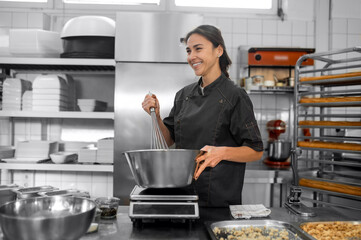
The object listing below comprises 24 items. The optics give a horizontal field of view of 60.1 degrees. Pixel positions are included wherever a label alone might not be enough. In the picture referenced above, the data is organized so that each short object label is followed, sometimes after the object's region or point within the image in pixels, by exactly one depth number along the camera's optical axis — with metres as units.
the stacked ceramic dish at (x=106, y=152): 2.71
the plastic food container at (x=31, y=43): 2.72
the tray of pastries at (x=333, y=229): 1.17
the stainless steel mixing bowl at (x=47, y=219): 0.79
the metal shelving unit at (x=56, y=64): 2.68
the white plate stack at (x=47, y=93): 2.70
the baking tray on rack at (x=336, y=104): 2.29
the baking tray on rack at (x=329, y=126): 2.30
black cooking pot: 2.68
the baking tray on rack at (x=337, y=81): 2.31
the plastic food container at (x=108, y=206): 1.26
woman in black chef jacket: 1.64
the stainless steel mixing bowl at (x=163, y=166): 1.03
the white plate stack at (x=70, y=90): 2.98
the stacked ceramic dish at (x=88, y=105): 2.72
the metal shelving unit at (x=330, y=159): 2.32
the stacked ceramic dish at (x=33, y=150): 2.80
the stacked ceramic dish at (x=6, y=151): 2.78
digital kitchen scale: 1.09
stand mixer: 2.89
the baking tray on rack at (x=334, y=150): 2.28
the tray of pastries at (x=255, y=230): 1.16
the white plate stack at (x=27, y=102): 2.80
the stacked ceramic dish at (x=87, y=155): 2.73
